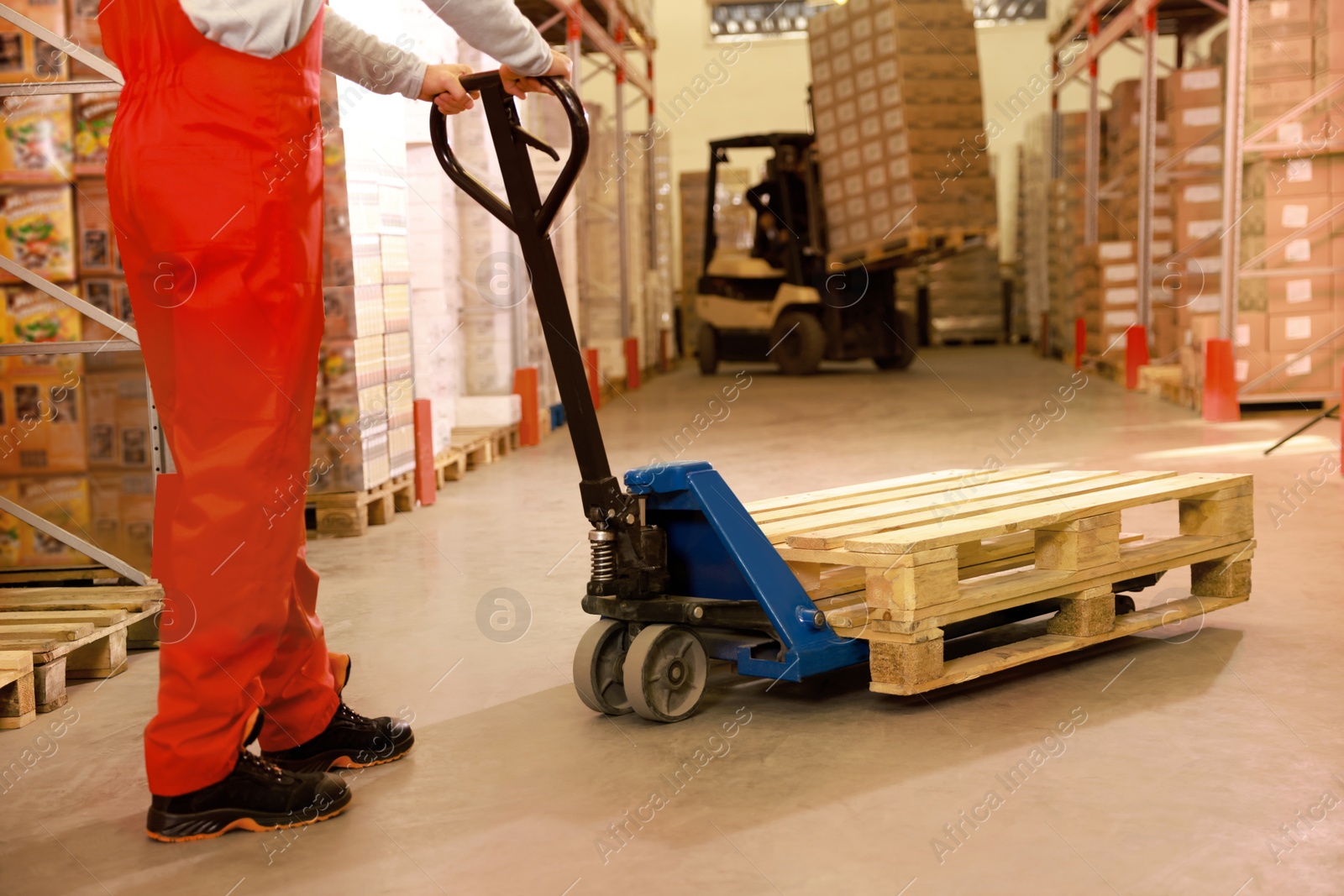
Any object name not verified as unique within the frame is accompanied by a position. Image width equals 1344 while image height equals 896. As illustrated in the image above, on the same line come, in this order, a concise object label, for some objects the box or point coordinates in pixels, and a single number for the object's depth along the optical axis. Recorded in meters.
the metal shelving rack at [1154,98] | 8.48
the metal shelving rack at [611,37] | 11.63
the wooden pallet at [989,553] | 3.01
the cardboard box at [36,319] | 4.17
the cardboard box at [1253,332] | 8.81
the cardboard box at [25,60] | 4.07
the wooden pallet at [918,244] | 12.30
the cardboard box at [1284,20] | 8.59
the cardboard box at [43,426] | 4.25
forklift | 13.65
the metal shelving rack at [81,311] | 3.68
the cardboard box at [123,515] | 4.34
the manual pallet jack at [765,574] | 2.86
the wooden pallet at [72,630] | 3.31
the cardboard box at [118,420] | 4.29
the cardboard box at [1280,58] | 8.53
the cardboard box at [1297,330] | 8.72
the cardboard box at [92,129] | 4.17
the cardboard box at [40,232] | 4.18
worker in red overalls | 2.27
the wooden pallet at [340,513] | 5.68
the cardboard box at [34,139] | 4.14
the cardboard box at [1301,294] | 8.66
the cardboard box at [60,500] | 4.33
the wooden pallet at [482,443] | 7.57
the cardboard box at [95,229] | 4.22
